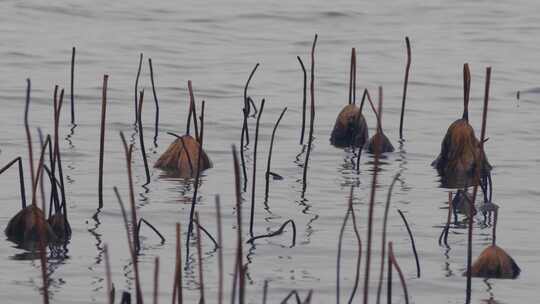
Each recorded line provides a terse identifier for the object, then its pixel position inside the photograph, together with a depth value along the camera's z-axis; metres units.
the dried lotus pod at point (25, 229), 13.64
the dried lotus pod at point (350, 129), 19.89
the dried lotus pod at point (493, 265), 13.00
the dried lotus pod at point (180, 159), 17.64
